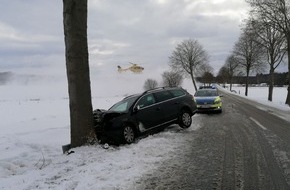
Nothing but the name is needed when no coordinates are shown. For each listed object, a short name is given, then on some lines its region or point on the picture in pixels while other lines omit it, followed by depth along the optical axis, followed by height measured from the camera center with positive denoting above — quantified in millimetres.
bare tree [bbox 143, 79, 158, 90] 82412 -2988
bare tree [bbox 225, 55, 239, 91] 89862 +853
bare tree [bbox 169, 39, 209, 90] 75625 +2562
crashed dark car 11102 -1507
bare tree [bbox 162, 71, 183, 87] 82900 -1706
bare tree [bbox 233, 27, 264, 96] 53556 +2059
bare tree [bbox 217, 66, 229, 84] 102775 -1026
